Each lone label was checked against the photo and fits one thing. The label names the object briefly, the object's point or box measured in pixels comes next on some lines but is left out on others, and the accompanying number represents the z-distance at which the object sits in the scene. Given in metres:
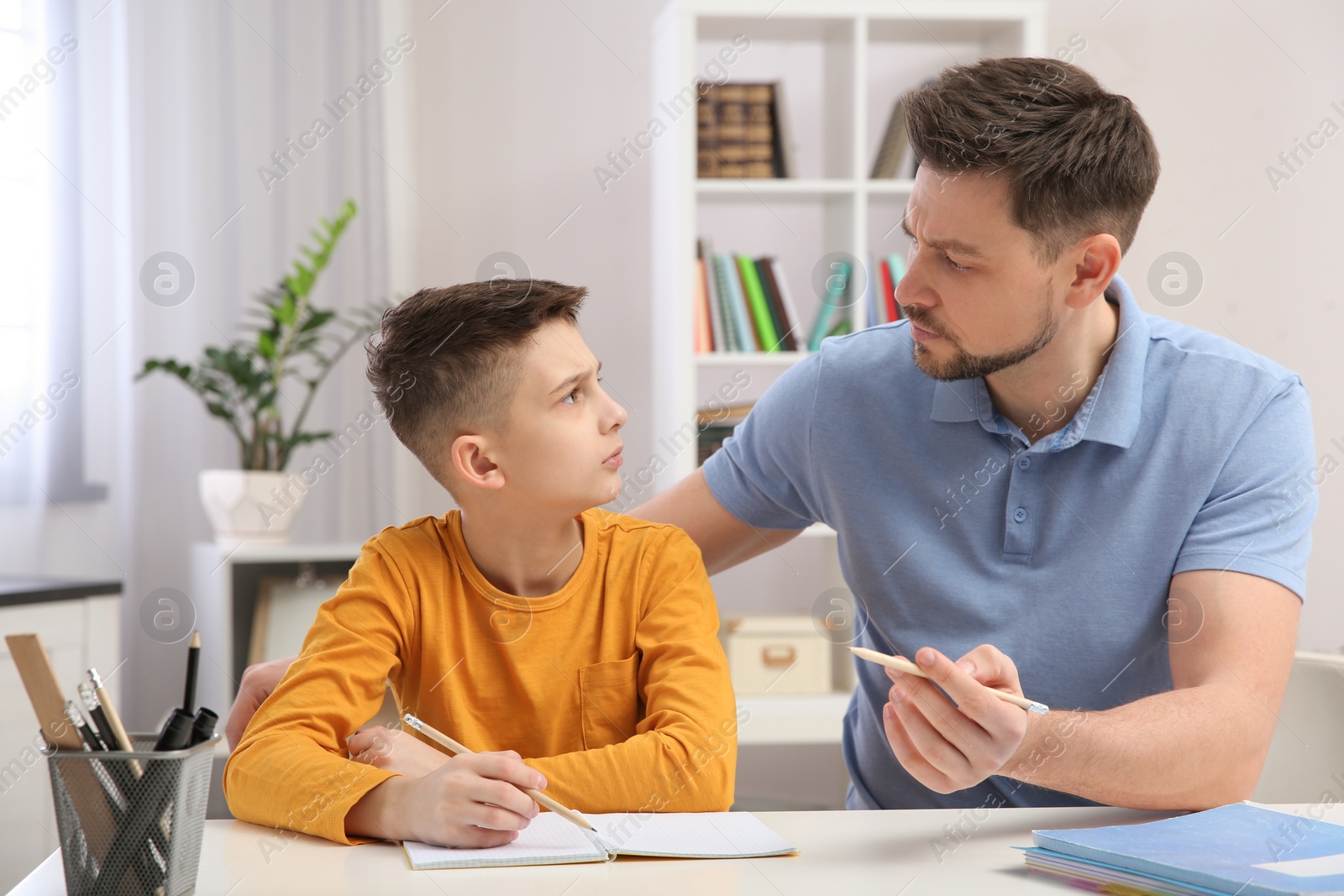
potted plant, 2.55
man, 1.21
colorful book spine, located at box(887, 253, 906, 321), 2.77
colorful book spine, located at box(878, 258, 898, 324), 2.75
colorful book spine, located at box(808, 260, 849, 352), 2.82
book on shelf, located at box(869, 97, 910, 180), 2.80
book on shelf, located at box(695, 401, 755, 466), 2.75
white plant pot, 2.54
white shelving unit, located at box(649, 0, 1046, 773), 2.68
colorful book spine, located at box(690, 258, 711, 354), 2.75
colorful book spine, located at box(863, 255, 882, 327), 2.76
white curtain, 2.68
